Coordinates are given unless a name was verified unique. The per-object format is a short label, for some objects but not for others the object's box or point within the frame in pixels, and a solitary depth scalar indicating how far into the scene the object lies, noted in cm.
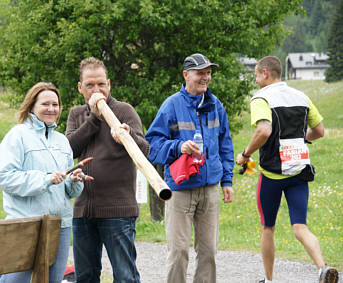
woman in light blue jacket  544
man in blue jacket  695
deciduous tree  1430
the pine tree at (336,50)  9328
